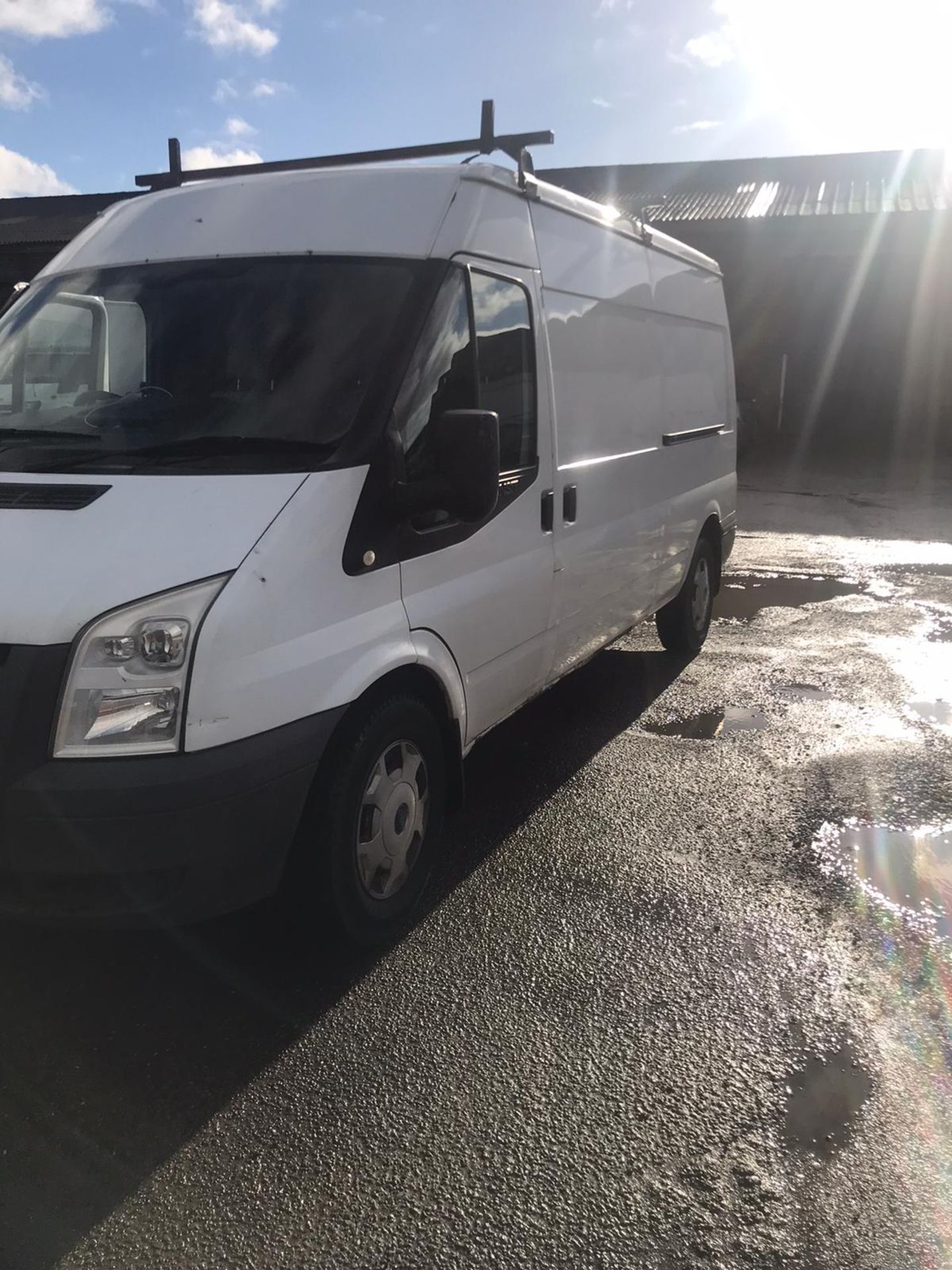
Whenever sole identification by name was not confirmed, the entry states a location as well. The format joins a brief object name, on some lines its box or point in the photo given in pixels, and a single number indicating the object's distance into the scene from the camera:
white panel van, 2.56
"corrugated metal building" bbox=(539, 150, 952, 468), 20.78
